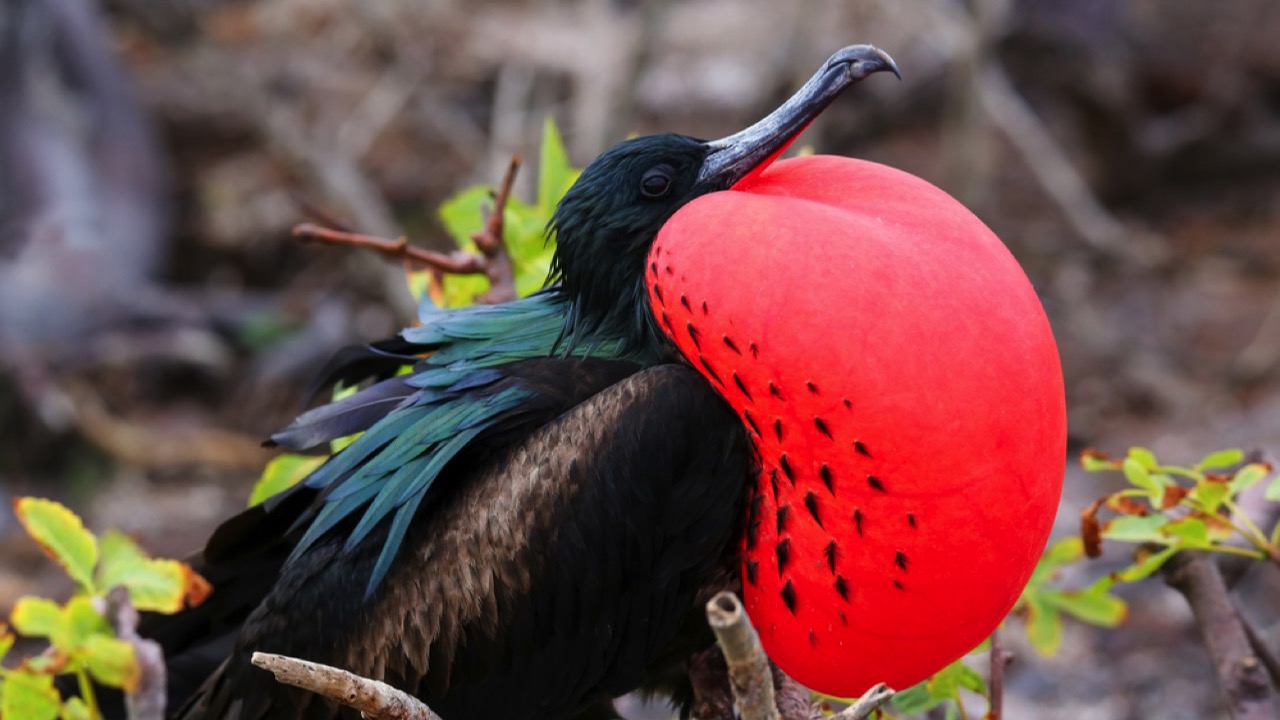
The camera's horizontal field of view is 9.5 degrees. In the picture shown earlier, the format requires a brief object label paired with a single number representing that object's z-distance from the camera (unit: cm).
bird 320
